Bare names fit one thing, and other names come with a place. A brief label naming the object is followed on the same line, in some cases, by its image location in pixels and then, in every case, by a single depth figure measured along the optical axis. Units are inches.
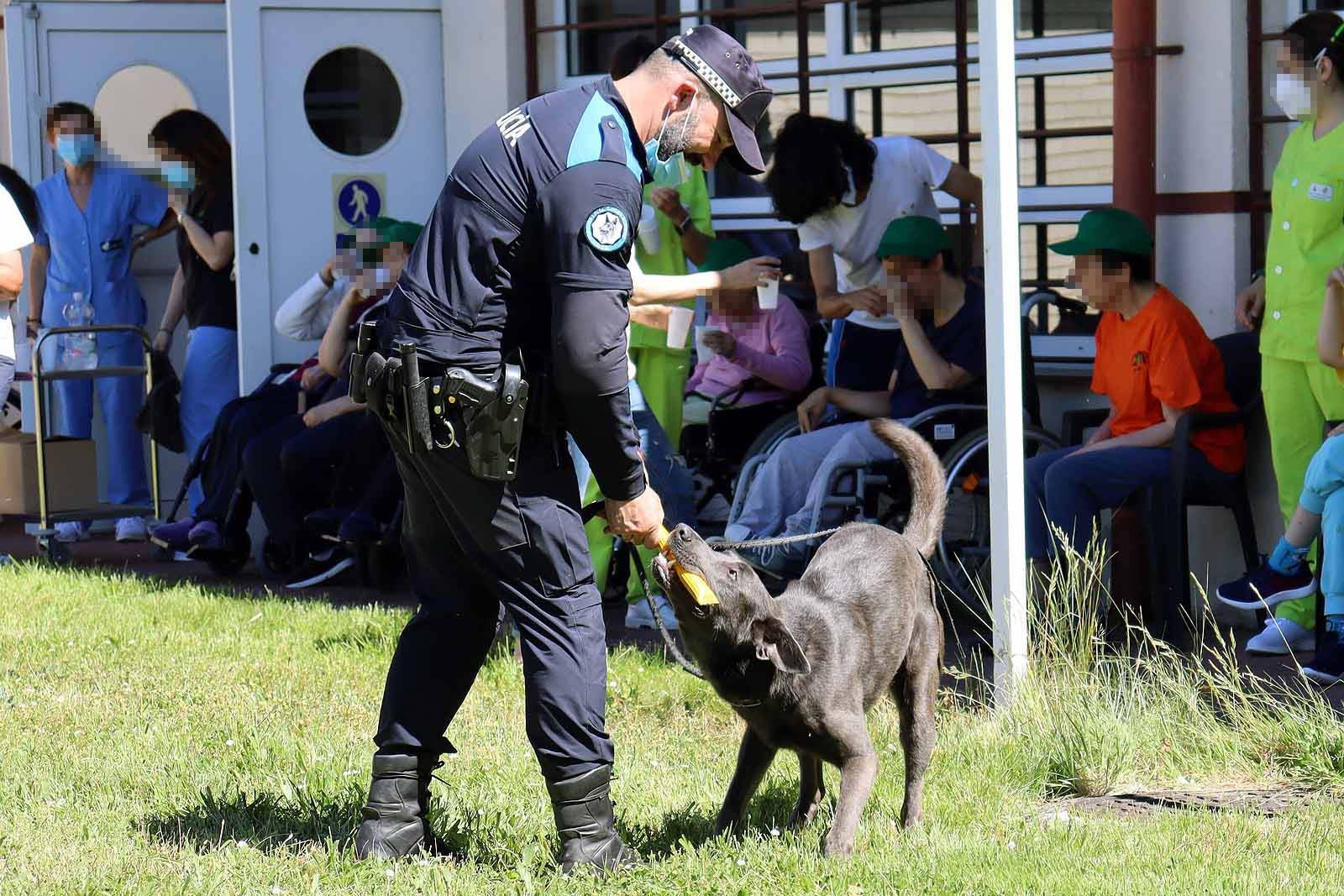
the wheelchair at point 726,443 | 599.2
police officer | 280.4
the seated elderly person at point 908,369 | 522.0
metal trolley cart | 698.8
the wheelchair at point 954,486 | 508.1
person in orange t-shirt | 483.5
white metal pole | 389.4
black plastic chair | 480.4
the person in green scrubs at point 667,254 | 557.6
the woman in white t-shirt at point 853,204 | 561.9
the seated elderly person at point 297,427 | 632.4
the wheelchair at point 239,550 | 667.4
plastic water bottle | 762.2
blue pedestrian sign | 722.2
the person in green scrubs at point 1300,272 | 458.6
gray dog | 298.8
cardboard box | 722.2
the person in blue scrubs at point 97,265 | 765.9
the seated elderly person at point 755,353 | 584.4
